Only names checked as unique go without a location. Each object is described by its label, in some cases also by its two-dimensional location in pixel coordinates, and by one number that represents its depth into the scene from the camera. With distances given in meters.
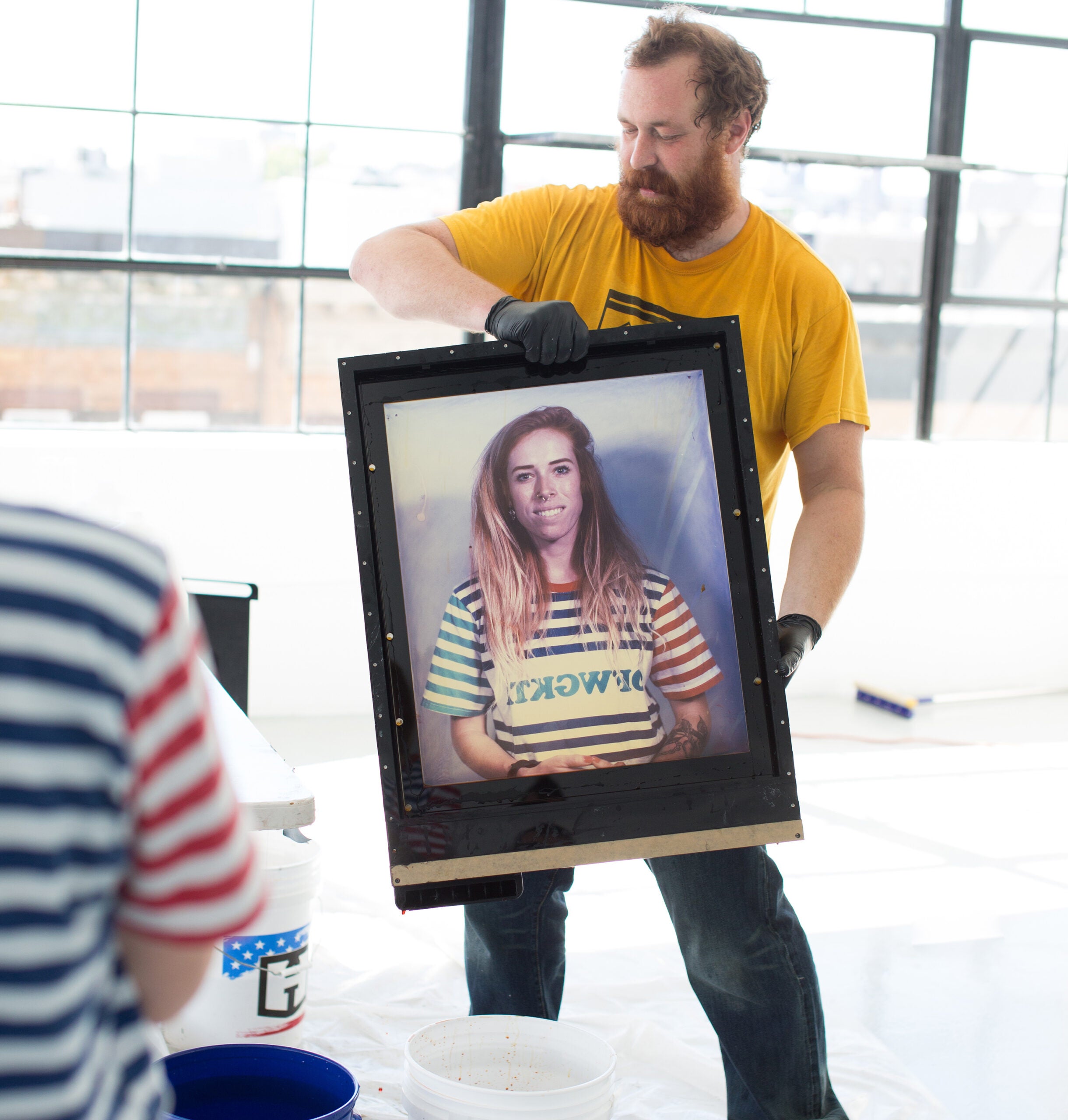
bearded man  3.21
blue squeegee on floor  7.04
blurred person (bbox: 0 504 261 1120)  1.76
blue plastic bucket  3.06
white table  2.94
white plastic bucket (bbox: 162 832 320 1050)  3.43
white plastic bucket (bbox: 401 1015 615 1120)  3.07
